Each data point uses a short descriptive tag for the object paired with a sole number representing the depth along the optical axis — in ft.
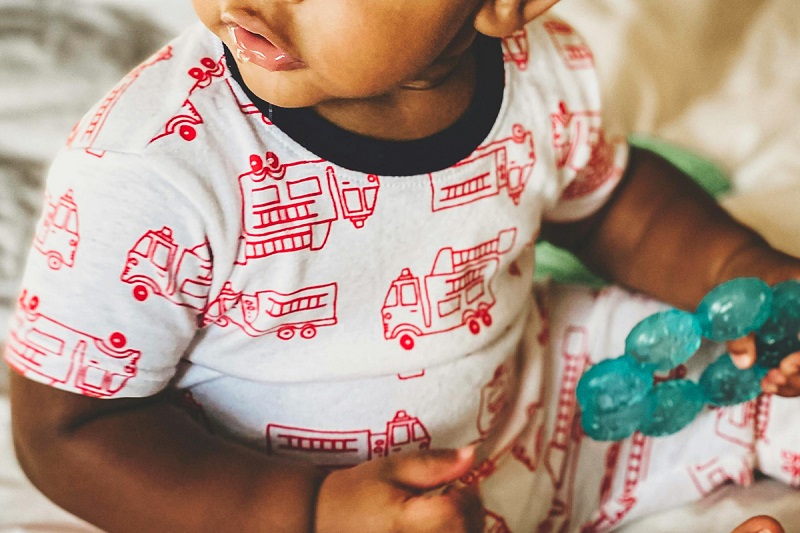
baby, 1.51
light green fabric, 2.70
